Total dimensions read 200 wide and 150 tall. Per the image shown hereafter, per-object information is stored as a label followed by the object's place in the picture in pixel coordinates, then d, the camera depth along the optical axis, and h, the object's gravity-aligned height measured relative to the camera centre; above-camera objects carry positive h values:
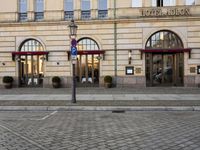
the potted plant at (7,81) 16.47 -0.56
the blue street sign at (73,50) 9.79 +1.29
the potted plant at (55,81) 16.29 -0.62
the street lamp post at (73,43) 9.80 +1.66
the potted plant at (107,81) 15.87 -0.63
